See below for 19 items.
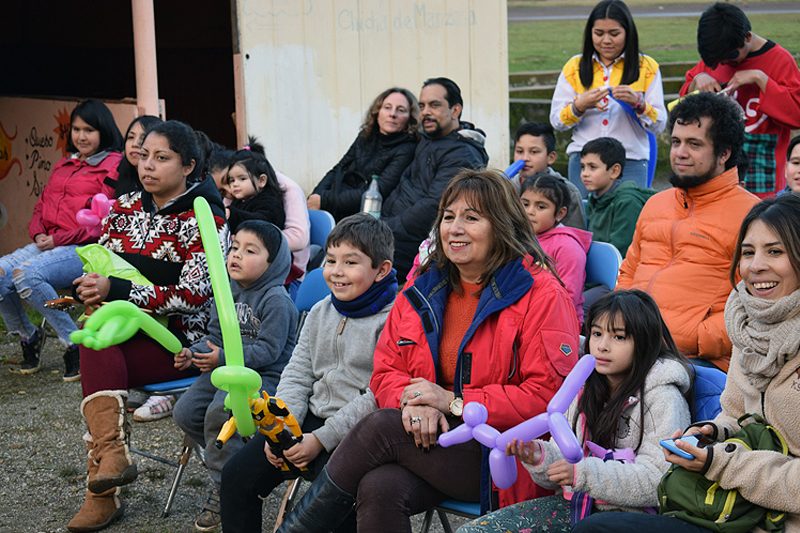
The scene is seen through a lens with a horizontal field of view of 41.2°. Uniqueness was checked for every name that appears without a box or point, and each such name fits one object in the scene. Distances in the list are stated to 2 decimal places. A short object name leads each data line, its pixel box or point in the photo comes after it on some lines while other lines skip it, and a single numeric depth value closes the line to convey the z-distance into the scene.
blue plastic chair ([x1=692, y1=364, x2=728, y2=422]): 2.83
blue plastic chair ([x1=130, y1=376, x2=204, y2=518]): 4.17
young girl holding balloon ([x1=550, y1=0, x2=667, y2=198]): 5.74
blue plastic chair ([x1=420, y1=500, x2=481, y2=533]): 3.03
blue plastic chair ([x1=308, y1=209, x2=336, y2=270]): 5.48
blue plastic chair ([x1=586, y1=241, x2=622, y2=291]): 4.36
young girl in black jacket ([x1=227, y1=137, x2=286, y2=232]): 5.38
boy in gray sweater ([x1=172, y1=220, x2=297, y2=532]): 3.92
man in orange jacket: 3.70
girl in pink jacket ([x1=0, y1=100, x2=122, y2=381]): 5.90
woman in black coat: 5.88
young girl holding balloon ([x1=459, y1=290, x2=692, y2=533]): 2.69
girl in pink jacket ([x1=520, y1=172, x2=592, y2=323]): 4.28
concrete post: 7.20
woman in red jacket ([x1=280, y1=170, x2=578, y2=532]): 2.99
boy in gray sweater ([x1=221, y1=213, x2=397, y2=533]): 3.47
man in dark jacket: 5.57
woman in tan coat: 2.42
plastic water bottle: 5.78
